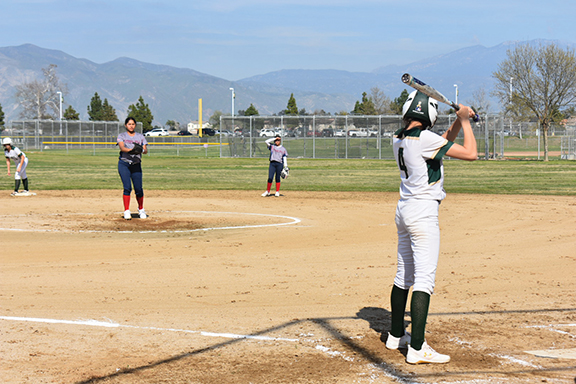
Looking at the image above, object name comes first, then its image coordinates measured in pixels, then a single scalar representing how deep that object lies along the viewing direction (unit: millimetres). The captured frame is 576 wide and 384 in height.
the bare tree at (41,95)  108269
